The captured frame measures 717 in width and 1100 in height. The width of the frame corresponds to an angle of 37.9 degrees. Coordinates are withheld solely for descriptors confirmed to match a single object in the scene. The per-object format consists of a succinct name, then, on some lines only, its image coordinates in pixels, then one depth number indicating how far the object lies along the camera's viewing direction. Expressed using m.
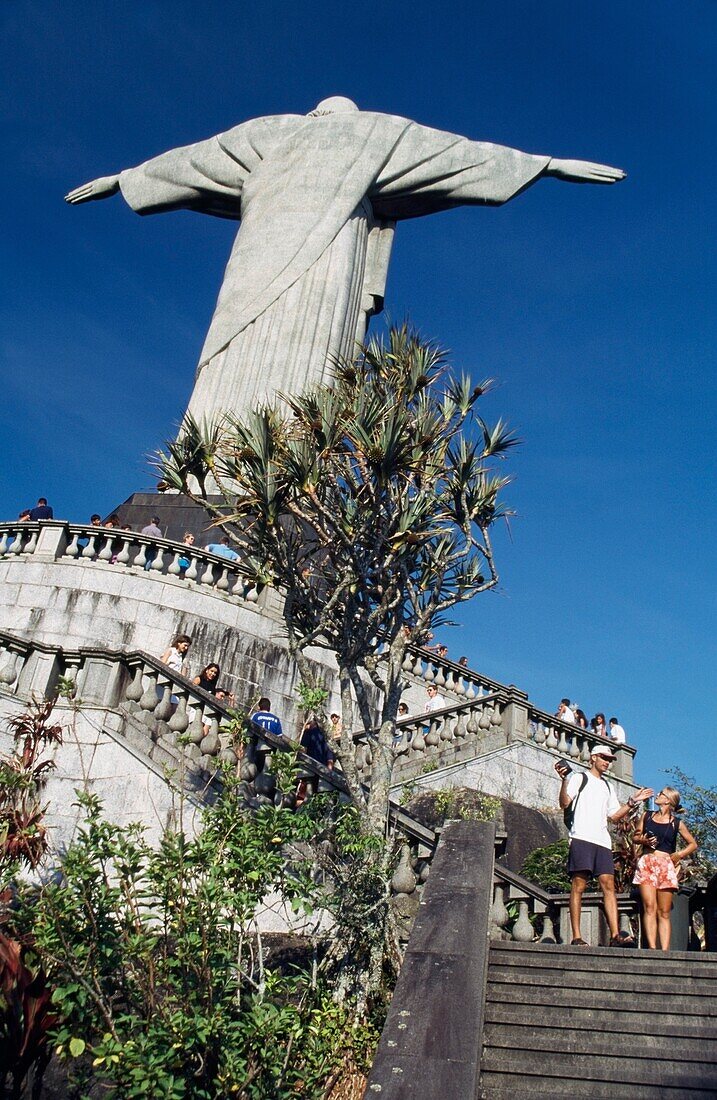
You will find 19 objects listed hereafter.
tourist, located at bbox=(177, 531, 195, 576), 17.72
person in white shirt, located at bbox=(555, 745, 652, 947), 8.27
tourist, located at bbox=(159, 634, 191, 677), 14.12
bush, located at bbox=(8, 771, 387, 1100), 5.87
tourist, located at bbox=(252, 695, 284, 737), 11.69
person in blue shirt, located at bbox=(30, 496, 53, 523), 18.95
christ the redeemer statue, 23.41
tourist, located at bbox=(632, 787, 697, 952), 8.23
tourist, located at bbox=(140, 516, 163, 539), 18.47
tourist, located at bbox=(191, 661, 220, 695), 13.16
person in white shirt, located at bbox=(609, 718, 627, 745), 20.42
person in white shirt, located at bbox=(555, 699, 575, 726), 20.31
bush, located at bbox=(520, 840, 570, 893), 12.28
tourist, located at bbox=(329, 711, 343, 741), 15.32
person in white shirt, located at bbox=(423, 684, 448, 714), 17.97
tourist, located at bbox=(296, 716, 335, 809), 12.18
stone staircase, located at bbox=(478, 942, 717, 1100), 5.77
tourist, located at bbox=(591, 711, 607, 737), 20.66
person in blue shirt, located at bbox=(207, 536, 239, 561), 18.13
